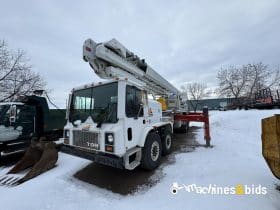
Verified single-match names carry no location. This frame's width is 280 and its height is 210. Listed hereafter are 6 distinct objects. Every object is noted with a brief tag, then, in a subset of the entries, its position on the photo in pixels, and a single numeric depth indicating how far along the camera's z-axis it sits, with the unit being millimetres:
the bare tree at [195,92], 53250
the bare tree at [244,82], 27594
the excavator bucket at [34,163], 3639
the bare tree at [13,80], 11961
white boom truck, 3061
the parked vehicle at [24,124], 5258
